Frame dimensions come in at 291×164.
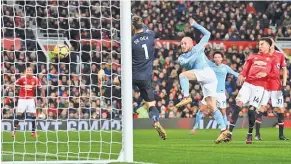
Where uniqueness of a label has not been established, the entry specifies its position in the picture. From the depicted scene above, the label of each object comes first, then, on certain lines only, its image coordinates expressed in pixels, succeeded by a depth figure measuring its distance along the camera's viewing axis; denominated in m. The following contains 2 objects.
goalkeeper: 16.91
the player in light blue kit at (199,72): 16.94
